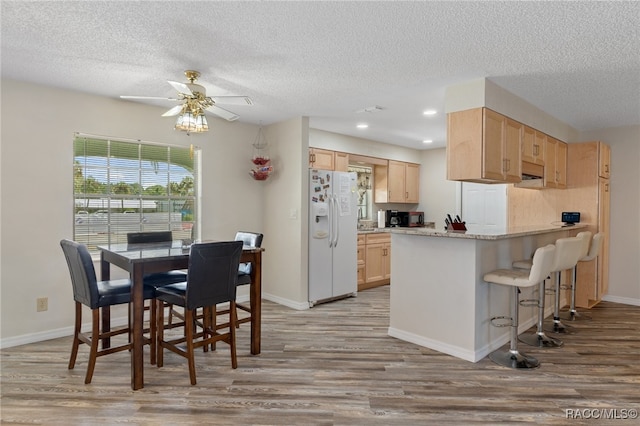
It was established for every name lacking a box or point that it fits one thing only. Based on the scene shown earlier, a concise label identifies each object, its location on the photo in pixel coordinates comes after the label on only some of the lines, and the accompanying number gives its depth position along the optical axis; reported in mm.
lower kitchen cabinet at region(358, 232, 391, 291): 5645
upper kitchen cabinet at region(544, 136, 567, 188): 4375
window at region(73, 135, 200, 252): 3762
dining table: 2518
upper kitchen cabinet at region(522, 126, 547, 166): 3842
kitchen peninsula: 3035
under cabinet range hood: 4003
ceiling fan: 2713
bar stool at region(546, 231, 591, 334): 3211
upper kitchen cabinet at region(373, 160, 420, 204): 6516
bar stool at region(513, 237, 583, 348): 3115
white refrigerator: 4672
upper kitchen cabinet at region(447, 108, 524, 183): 3172
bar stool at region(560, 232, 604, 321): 4184
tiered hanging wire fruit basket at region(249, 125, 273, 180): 4696
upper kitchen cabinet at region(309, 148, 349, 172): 5198
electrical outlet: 3438
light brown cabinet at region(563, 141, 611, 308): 4715
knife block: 3348
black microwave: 6779
